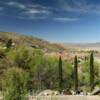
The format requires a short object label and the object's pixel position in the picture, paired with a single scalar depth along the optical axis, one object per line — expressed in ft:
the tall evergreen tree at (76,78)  68.54
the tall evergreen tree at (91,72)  69.97
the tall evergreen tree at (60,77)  67.91
